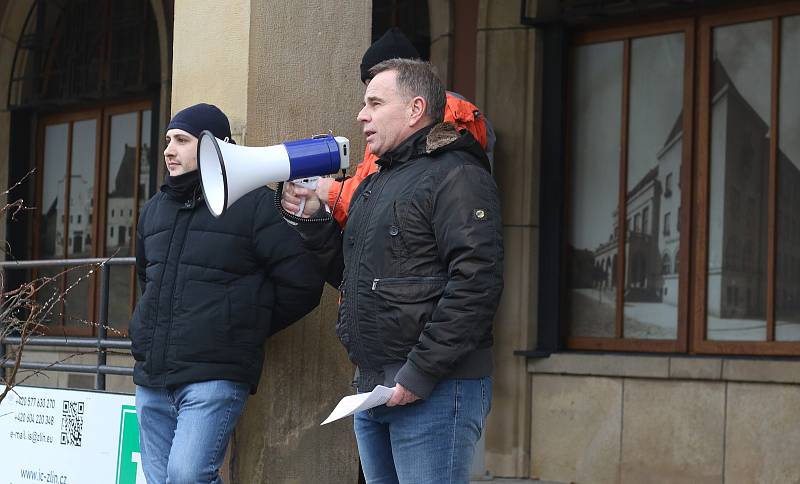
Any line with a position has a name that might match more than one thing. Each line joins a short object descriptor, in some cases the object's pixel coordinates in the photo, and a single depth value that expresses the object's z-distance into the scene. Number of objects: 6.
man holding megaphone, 6.95
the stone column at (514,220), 17.06
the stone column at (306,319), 10.16
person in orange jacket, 8.34
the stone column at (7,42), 23.64
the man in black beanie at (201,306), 8.89
